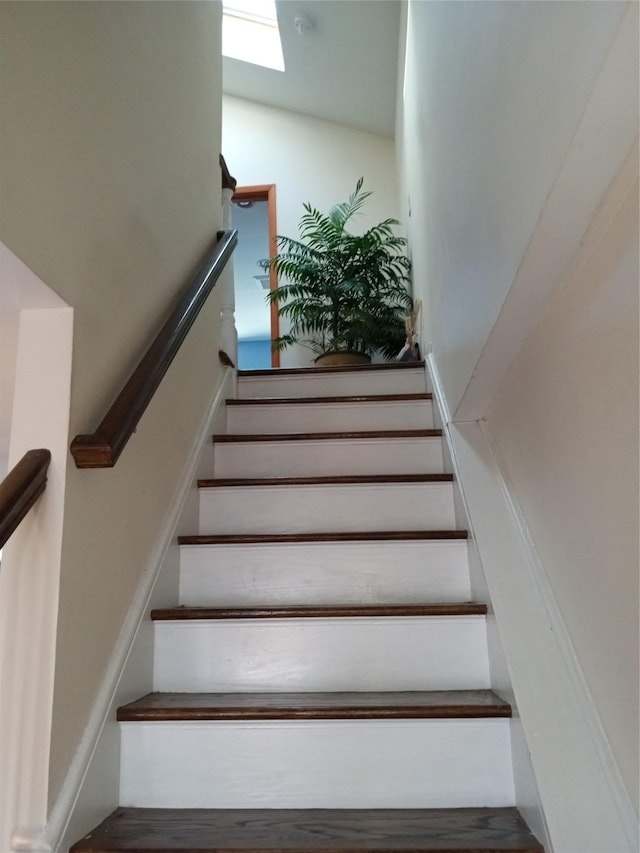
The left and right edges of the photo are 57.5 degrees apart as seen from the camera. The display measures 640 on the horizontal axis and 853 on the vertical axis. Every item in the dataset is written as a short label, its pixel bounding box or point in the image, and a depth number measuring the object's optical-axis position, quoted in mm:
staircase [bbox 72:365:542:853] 1163
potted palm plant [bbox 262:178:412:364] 3561
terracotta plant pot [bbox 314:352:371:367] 3373
